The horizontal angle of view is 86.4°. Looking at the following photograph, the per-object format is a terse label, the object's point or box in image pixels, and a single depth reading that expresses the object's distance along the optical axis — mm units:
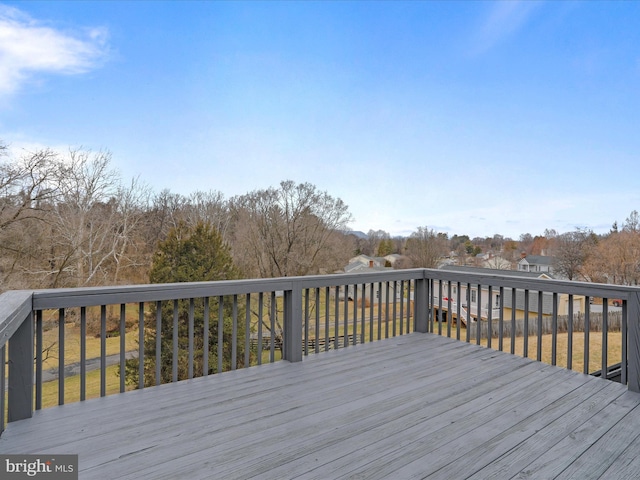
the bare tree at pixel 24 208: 8820
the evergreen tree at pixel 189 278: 8480
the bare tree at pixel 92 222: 10367
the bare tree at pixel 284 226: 14086
